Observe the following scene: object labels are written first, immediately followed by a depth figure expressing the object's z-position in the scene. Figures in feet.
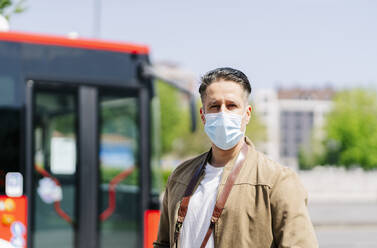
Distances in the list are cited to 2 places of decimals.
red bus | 18.54
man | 6.97
